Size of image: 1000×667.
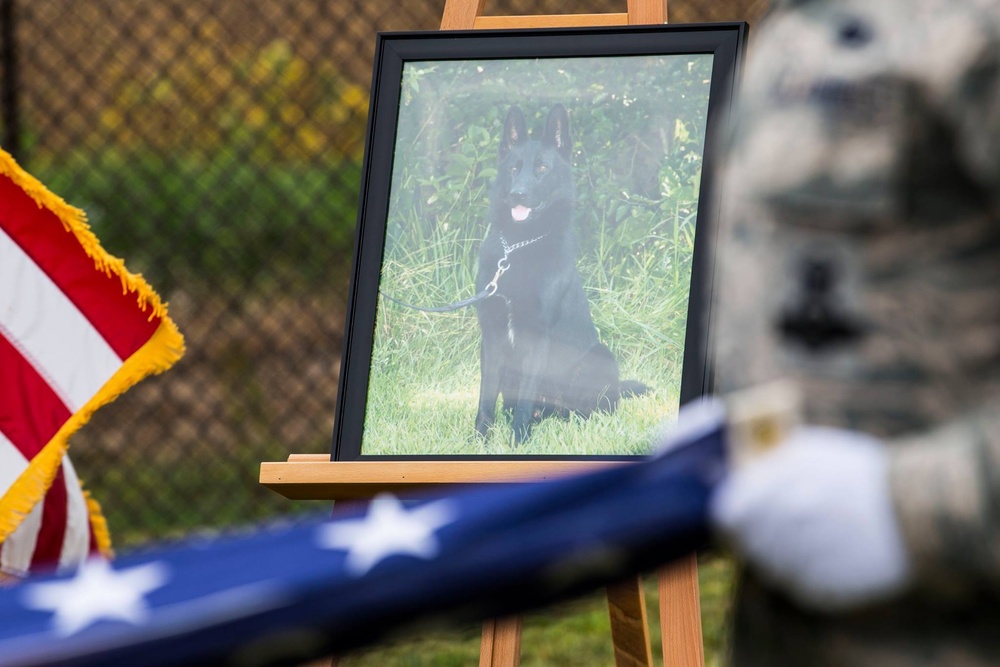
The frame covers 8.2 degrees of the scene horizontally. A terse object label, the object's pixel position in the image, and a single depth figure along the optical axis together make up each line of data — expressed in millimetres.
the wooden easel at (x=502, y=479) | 7844
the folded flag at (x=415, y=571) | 5180
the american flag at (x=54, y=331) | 8226
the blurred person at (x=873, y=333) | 4731
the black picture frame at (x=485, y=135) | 7907
